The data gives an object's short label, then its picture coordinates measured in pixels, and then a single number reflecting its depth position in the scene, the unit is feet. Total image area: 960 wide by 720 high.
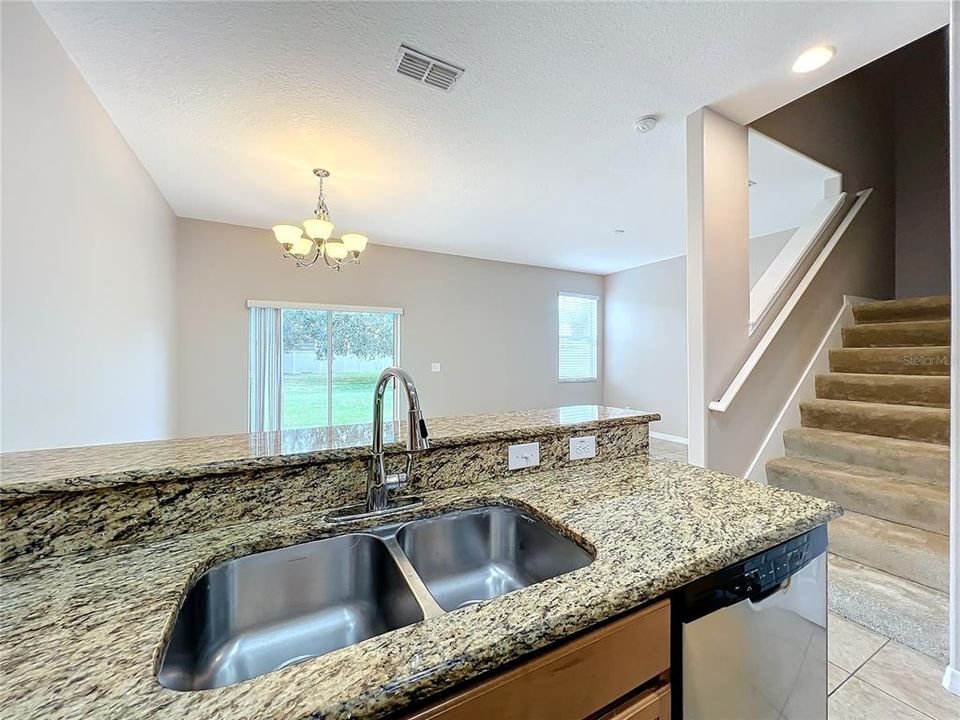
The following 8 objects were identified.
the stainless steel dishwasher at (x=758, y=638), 2.52
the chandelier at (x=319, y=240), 9.66
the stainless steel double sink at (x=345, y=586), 2.54
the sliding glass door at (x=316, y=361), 14.70
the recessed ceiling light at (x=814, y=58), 6.19
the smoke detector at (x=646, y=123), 7.85
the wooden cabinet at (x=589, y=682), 1.85
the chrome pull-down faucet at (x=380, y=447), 3.12
